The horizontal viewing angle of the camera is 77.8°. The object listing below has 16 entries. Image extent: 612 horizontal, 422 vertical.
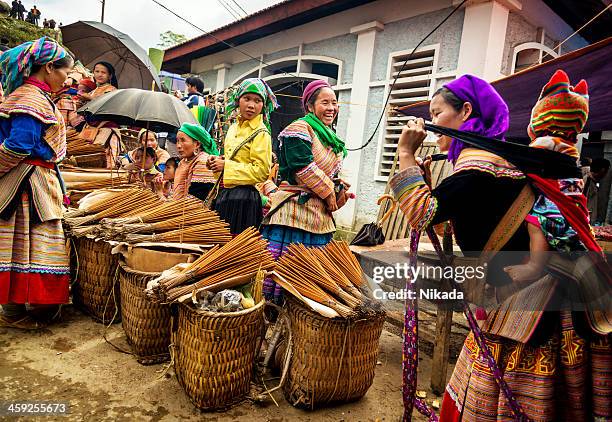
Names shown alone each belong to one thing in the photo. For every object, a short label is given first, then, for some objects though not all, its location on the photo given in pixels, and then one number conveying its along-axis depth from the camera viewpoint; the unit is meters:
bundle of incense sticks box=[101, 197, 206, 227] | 2.63
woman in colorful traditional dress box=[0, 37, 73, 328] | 2.60
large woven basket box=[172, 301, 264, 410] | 1.93
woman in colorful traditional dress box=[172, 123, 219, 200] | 3.62
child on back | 1.24
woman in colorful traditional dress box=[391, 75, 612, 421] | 1.21
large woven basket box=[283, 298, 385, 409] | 2.01
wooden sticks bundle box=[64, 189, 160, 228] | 2.84
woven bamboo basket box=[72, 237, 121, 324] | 2.89
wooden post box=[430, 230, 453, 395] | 2.47
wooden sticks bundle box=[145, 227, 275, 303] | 1.99
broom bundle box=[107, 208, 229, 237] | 2.52
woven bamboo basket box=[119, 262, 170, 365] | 2.40
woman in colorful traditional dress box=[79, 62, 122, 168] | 4.43
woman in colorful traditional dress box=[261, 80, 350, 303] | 2.69
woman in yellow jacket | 2.99
